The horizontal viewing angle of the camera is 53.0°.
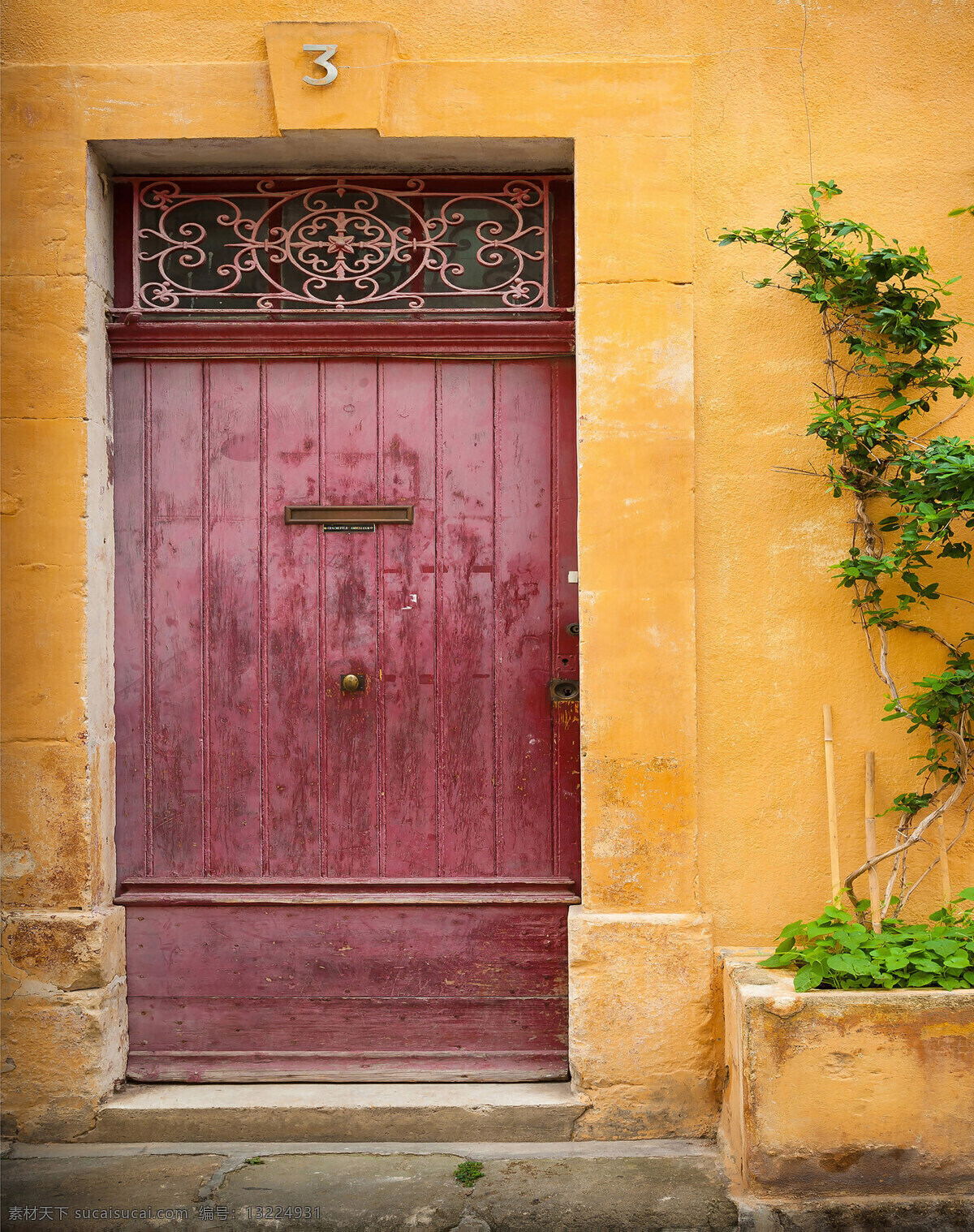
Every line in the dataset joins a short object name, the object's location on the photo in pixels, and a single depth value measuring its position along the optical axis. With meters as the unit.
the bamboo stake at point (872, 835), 3.01
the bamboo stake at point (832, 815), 3.08
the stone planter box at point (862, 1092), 2.75
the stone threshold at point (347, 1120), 3.14
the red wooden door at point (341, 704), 3.36
